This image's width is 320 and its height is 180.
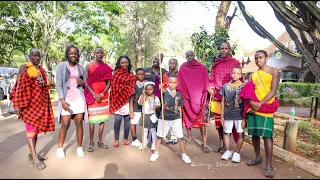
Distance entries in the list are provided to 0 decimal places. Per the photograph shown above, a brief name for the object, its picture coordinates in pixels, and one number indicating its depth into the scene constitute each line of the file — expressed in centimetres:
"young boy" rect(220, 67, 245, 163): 398
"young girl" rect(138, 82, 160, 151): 444
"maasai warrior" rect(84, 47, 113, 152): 434
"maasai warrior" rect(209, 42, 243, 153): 436
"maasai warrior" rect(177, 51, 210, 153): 472
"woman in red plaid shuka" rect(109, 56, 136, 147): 458
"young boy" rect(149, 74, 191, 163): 402
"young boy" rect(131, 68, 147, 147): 463
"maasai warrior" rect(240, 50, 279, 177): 341
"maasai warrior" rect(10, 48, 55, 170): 351
